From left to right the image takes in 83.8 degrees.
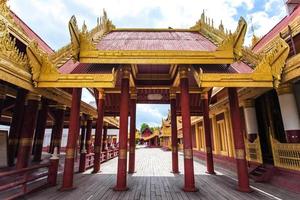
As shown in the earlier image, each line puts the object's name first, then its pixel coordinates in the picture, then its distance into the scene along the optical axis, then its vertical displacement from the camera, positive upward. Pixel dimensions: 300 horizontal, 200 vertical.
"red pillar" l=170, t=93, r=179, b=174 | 9.53 +0.13
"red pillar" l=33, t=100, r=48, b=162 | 11.55 +0.59
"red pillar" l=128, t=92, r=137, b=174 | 9.45 +0.08
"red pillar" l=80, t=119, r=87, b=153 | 16.55 +0.54
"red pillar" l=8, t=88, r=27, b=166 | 9.09 +0.83
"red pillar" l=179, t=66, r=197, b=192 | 5.83 +0.13
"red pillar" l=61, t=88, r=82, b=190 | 6.06 -0.09
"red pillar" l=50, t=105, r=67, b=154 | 10.55 +0.98
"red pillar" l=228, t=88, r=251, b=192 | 5.99 -0.18
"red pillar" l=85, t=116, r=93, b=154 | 13.21 +0.58
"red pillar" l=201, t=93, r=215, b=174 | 9.46 -0.10
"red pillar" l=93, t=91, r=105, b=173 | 9.63 -0.20
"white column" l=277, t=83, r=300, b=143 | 6.53 +0.99
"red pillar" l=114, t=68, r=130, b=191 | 5.97 +0.20
